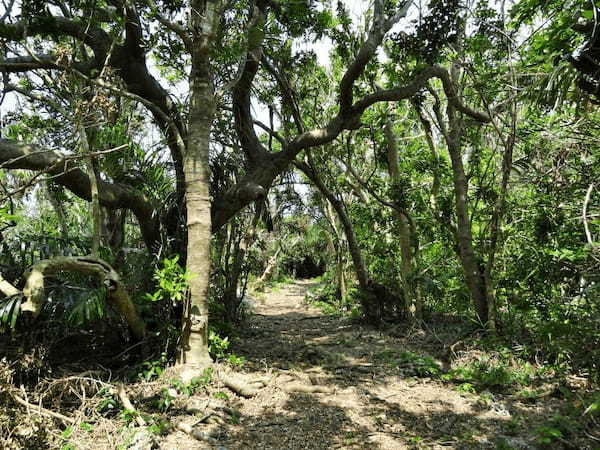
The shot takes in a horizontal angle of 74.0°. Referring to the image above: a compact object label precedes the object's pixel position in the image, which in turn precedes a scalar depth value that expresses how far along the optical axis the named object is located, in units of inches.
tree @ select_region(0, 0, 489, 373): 189.2
